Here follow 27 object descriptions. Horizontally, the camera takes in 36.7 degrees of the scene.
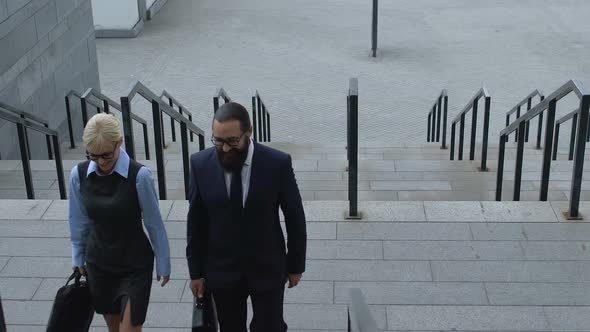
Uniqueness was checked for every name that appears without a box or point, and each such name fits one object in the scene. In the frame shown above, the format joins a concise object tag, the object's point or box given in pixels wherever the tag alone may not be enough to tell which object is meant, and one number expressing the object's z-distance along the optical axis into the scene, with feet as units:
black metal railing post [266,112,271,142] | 41.29
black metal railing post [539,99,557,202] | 20.65
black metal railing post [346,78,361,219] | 19.39
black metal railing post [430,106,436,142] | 39.76
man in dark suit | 12.06
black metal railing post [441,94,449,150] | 35.99
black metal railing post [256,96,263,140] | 38.86
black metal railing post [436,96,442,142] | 38.48
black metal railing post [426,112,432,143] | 40.16
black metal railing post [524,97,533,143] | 37.69
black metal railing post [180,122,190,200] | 23.08
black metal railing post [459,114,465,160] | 32.32
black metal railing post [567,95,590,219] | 19.26
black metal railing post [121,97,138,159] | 19.81
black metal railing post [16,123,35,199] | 23.88
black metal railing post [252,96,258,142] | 38.37
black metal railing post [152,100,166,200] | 21.58
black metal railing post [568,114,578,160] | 33.57
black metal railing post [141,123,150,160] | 31.27
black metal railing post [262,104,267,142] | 40.96
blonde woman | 12.37
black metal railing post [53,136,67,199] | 24.98
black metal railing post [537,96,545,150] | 35.23
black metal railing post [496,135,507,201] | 24.45
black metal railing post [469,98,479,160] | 32.44
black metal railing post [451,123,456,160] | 33.60
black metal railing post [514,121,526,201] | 23.16
